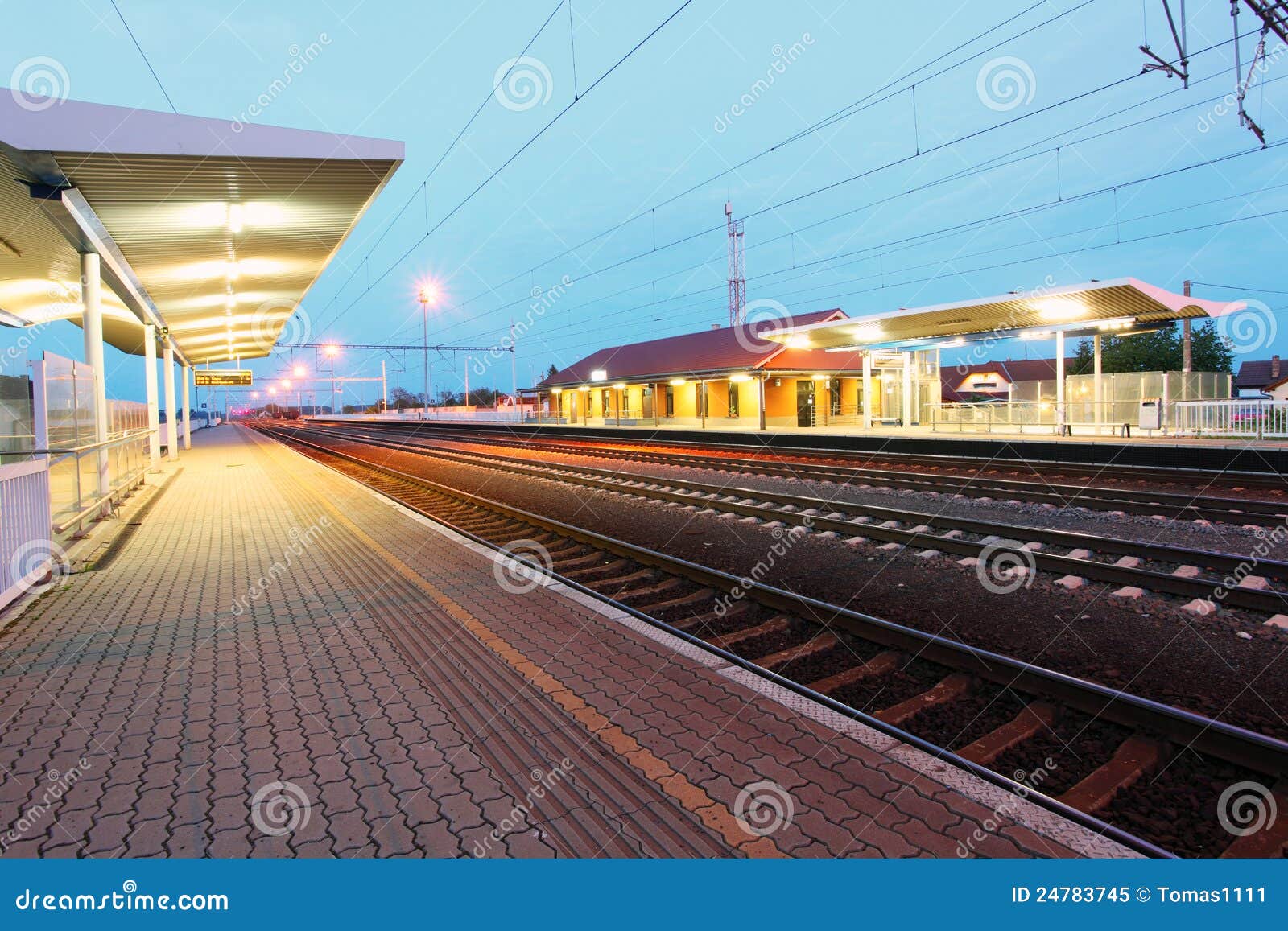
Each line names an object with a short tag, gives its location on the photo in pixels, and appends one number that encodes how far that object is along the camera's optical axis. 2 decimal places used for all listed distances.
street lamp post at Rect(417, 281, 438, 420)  52.96
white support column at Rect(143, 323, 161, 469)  22.55
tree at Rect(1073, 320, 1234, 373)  49.94
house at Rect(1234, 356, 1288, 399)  65.56
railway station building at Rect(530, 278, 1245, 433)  22.52
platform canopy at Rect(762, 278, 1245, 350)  20.80
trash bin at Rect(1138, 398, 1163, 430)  21.53
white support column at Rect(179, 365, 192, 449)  39.12
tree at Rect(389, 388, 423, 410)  129.38
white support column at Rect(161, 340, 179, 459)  28.05
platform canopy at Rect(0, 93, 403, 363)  9.02
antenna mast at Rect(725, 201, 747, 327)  41.81
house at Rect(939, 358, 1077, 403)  67.56
